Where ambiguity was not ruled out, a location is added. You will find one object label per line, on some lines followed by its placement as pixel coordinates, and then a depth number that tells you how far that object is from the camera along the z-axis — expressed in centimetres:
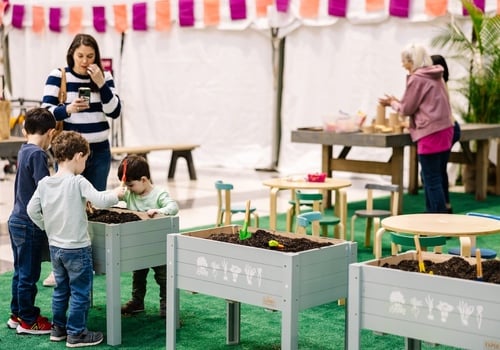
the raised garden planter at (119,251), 484
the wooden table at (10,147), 737
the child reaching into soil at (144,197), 516
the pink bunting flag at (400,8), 1138
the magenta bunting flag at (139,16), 1407
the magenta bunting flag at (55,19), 1505
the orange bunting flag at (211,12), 1334
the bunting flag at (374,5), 1162
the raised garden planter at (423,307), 341
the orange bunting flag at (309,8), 1223
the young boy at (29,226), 492
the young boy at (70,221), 468
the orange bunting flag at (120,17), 1434
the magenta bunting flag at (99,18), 1452
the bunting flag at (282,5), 1253
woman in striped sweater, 588
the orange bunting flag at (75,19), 1480
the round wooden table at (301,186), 713
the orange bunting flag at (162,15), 1386
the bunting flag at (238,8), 1301
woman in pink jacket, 813
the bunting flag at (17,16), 1519
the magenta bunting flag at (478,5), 1100
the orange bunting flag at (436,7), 1109
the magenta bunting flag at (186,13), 1365
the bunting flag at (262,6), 1275
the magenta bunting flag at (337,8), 1196
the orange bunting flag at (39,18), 1524
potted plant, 1068
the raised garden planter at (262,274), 398
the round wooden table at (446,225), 506
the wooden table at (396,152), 925
